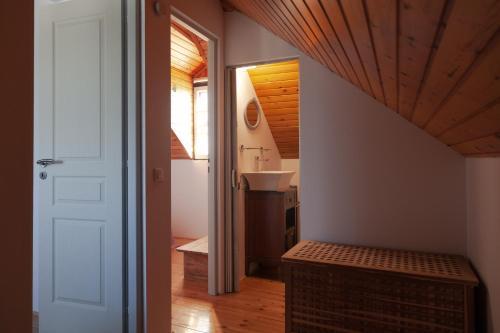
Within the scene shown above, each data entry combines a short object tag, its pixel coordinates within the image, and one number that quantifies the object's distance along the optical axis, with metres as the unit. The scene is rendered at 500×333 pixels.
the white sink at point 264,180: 3.12
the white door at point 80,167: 1.90
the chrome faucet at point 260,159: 3.56
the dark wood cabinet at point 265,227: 3.14
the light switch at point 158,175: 1.96
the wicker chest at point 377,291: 1.65
